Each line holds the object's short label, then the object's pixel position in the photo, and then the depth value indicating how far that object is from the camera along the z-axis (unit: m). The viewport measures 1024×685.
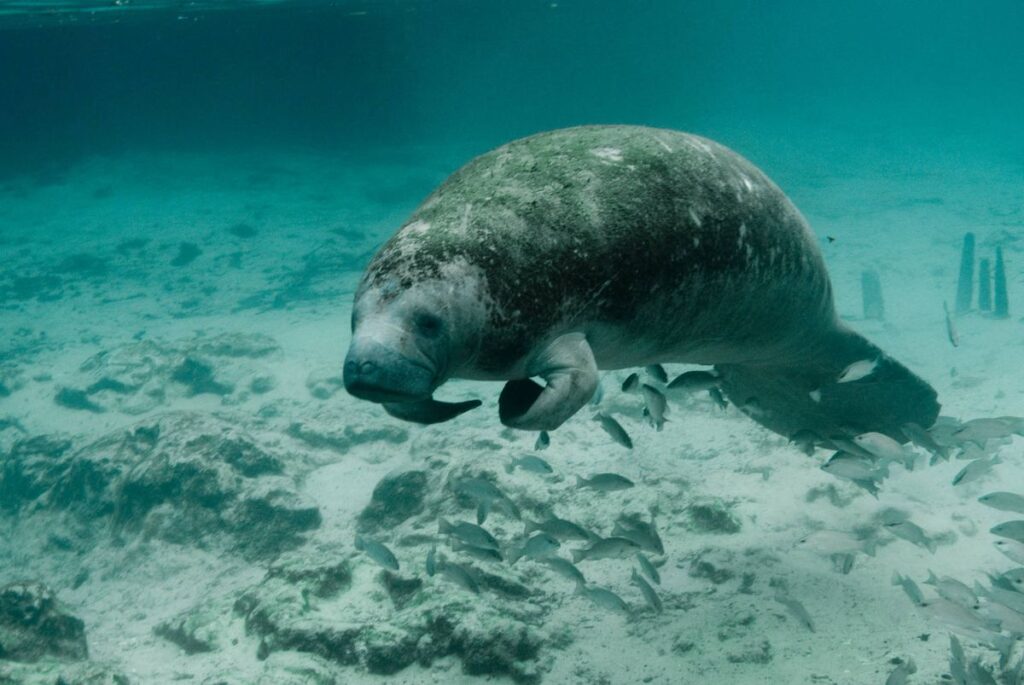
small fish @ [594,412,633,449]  5.43
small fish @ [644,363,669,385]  4.96
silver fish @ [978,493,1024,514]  5.20
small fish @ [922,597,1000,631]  4.27
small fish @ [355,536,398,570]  5.54
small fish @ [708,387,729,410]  5.74
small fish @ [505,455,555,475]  5.98
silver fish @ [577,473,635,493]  5.47
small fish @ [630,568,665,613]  5.15
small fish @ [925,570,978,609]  4.59
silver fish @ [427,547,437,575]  5.46
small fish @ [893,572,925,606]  4.99
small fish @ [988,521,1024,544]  4.71
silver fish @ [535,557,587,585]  5.19
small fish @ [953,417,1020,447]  5.64
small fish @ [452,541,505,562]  5.18
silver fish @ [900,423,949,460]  5.53
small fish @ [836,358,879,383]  4.98
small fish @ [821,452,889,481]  5.38
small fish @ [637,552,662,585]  5.31
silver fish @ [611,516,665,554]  5.10
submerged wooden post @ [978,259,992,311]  17.53
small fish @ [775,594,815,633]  5.06
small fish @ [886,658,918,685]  3.89
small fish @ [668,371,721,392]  5.30
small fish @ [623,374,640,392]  5.07
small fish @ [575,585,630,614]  4.99
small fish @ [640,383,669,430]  5.35
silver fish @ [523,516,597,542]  5.29
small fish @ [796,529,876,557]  5.20
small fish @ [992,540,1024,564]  4.84
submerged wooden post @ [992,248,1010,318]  16.92
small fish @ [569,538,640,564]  5.05
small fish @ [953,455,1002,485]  5.81
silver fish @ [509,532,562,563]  5.06
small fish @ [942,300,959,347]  9.39
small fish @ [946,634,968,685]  3.78
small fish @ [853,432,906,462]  5.26
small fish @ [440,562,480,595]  5.20
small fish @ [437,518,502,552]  5.25
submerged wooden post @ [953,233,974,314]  17.78
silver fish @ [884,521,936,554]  5.29
